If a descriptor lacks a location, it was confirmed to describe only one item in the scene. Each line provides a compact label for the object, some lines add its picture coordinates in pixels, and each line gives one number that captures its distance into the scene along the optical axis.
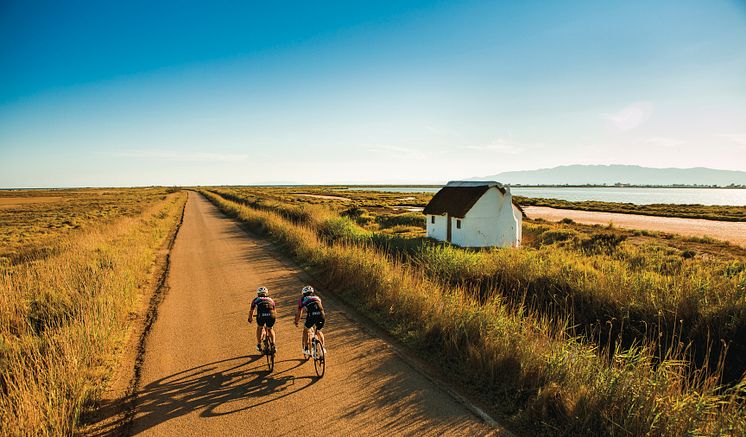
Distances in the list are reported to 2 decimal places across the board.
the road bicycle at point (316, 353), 6.14
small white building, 21.39
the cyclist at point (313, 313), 6.41
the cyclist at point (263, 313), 6.69
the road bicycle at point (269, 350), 6.42
